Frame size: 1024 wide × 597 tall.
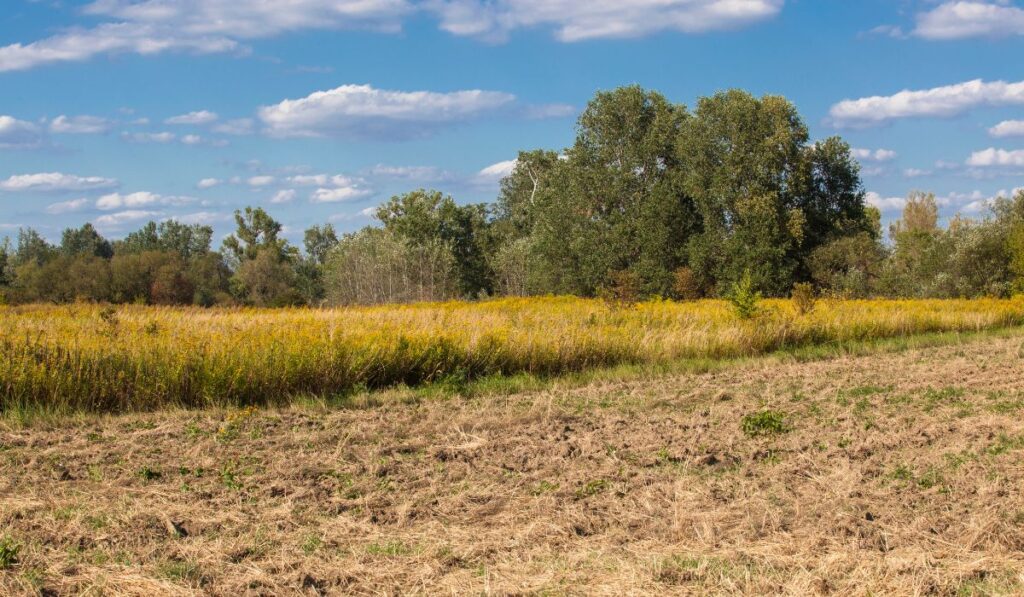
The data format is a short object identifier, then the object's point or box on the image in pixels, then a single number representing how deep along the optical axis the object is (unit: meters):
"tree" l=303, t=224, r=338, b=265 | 94.96
